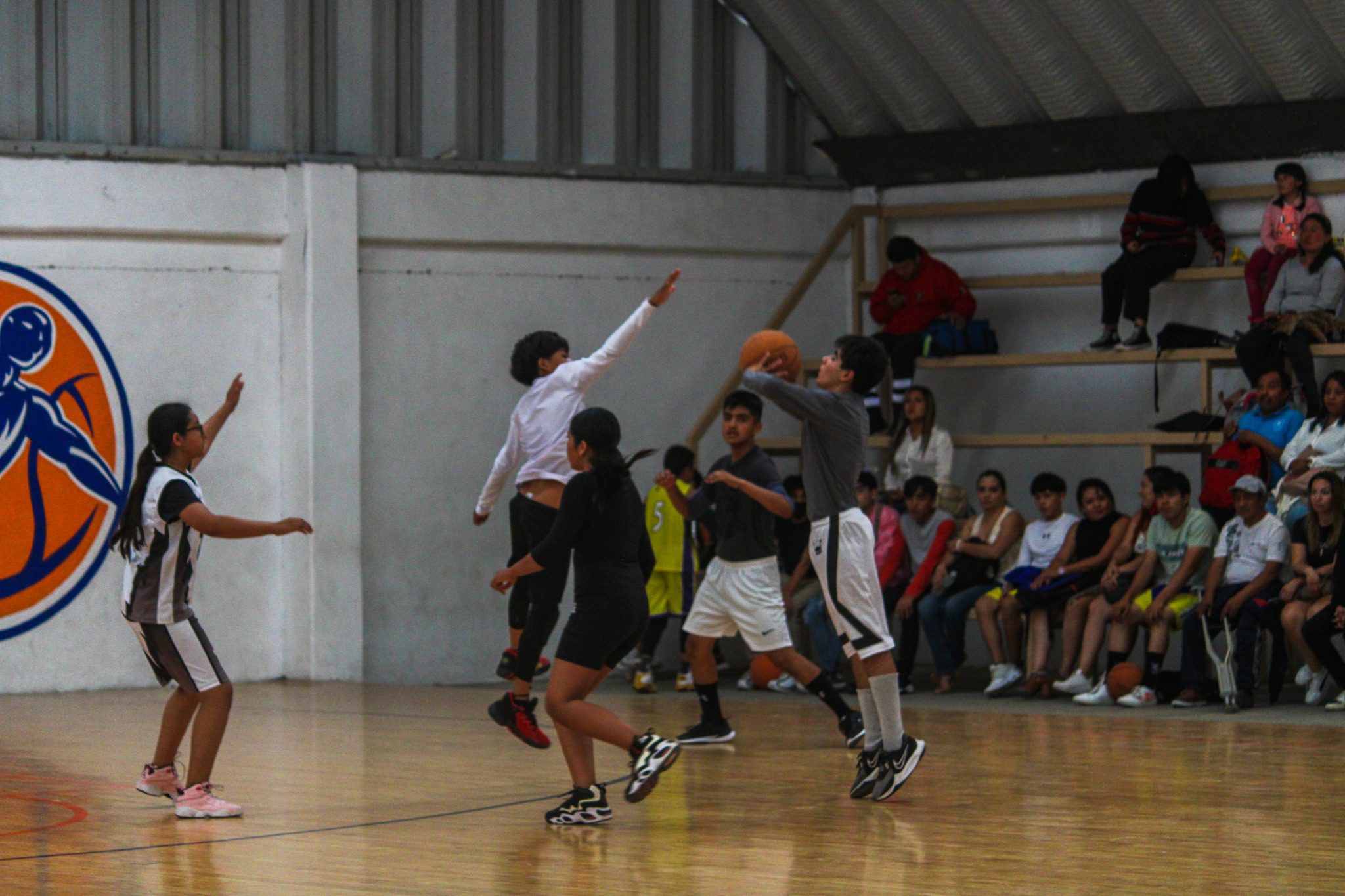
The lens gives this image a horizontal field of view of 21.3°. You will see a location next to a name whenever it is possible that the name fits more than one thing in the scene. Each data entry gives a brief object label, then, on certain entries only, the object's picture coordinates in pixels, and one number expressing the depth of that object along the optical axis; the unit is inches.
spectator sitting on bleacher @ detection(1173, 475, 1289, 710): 705.8
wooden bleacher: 806.7
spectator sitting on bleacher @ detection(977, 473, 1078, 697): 770.5
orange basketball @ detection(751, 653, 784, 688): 806.1
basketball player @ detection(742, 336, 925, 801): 489.4
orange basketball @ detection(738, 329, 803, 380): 518.8
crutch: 700.5
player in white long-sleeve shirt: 615.4
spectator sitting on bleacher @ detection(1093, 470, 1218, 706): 729.1
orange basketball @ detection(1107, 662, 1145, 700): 729.7
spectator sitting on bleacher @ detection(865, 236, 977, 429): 887.7
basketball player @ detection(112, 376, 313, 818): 471.6
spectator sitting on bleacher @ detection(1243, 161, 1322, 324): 804.3
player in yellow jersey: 832.9
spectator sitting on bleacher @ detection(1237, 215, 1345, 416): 774.0
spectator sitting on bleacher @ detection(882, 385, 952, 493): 845.7
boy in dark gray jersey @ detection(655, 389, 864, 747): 606.6
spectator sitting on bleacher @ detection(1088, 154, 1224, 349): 843.4
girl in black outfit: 455.0
